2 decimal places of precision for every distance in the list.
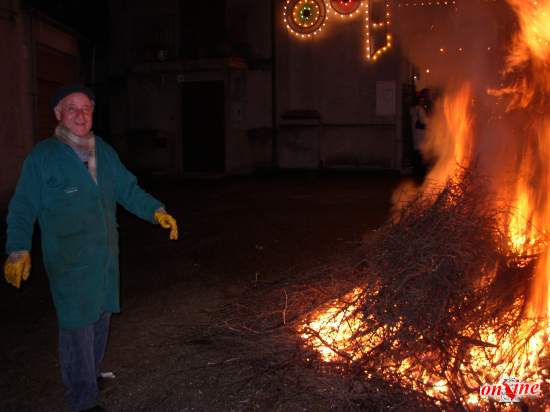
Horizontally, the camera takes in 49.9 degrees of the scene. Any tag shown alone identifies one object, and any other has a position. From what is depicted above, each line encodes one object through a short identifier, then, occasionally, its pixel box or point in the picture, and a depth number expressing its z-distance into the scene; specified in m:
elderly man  3.32
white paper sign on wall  16.39
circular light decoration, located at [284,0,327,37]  16.77
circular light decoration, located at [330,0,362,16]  16.38
